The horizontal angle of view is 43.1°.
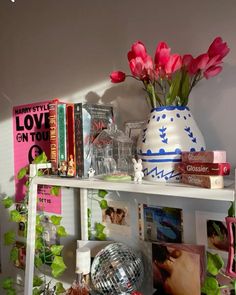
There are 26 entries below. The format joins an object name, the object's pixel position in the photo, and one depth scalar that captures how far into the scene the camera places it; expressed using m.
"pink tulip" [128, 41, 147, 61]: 0.80
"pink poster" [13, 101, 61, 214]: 1.33
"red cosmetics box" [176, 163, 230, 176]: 0.67
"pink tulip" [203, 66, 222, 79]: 0.79
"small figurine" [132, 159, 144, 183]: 0.82
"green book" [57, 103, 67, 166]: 0.99
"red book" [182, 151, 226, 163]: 0.68
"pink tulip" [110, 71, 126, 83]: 0.90
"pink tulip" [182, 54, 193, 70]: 0.80
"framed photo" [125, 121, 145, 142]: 0.97
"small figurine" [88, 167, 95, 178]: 0.95
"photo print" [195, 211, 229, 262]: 0.86
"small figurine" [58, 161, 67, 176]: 0.98
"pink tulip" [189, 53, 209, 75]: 0.76
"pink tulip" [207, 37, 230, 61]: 0.76
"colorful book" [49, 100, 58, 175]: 1.01
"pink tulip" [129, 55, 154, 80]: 0.80
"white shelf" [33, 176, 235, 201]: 0.65
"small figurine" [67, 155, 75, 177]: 0.96
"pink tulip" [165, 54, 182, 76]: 0.77
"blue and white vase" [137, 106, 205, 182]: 0.78
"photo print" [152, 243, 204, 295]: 0.90
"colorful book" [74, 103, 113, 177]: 0.94
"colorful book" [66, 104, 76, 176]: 0.96
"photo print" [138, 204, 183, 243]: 0.96
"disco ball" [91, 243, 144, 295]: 0.89
